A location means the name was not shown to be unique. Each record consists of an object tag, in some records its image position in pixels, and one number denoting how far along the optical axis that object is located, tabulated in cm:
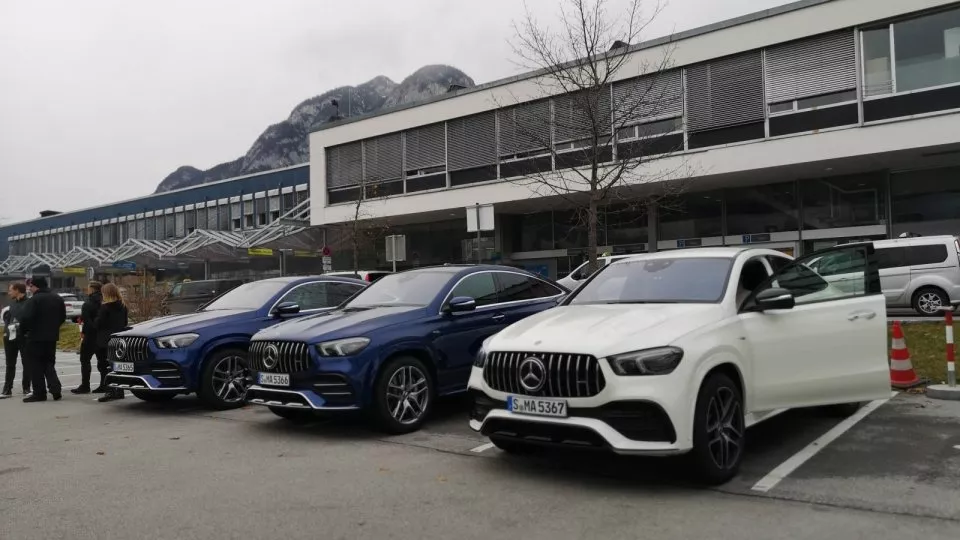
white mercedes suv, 477
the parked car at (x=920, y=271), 1552
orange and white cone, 848
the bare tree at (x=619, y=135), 2053
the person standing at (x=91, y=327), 1077
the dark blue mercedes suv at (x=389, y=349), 684
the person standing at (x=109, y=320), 1048
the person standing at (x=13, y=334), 1098
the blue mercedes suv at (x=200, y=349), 861
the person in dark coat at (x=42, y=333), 1036
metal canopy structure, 3381
